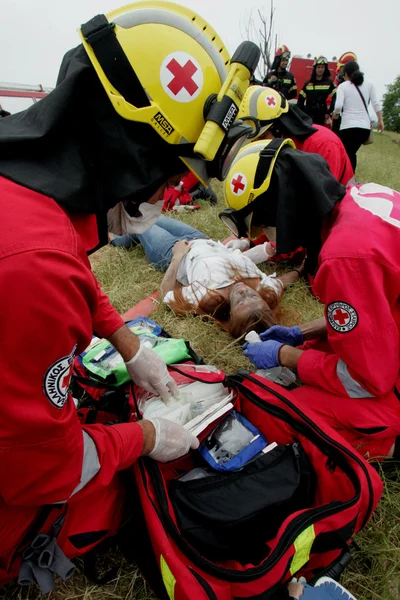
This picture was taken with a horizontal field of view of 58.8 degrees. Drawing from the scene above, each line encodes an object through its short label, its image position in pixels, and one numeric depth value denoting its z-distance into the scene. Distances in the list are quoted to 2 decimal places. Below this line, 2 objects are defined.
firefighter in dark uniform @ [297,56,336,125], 9.26
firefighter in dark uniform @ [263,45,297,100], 10.86
